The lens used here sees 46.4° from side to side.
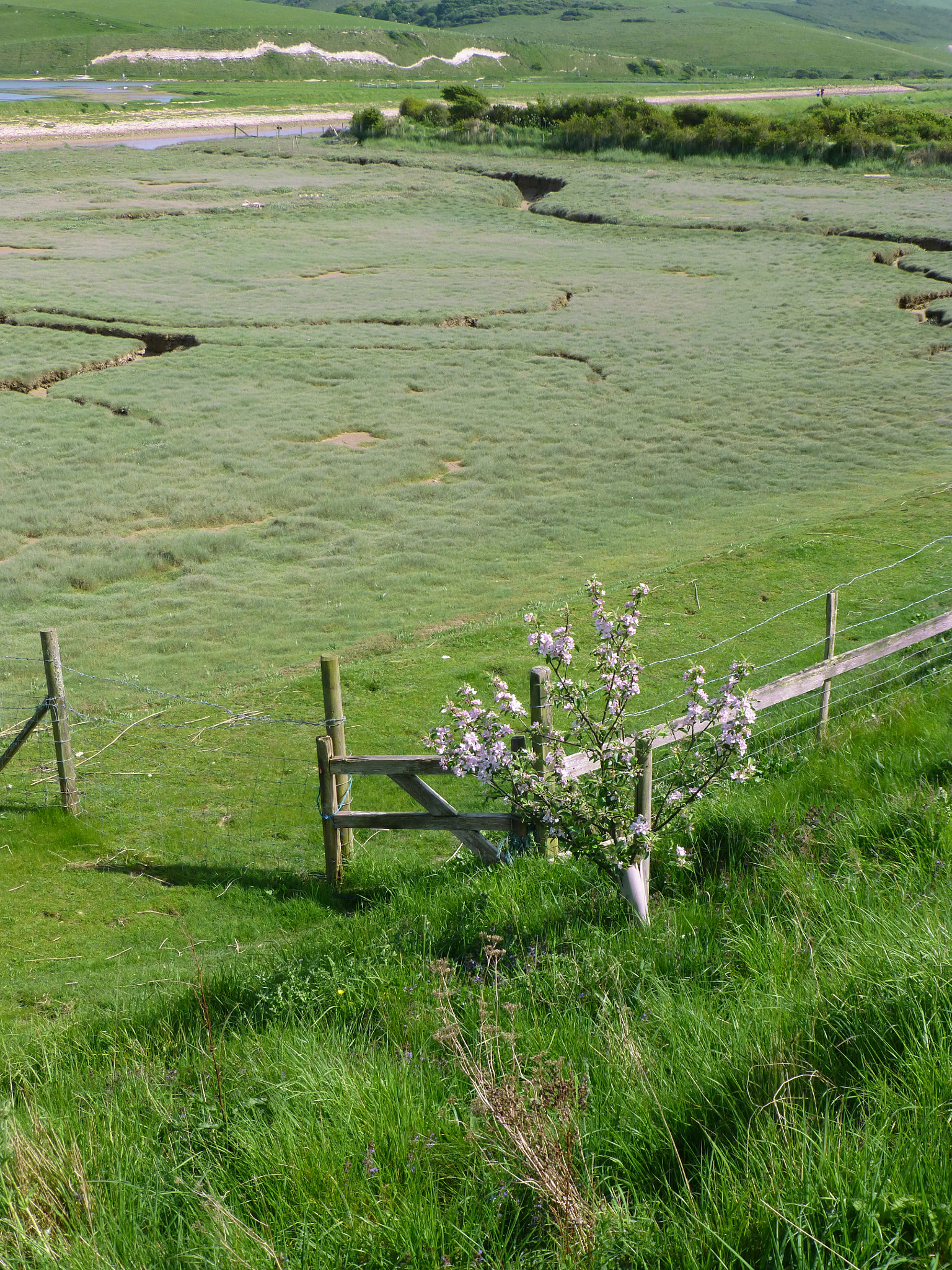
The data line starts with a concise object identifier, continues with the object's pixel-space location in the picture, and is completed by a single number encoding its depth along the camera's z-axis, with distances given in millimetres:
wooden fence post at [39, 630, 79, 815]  9555
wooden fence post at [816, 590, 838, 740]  9523
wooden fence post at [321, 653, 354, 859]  8461
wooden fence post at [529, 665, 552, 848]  7094
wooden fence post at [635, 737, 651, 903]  6113
